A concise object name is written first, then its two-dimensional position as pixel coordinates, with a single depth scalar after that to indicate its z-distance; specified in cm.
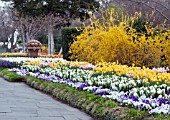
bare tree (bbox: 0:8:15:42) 4043
